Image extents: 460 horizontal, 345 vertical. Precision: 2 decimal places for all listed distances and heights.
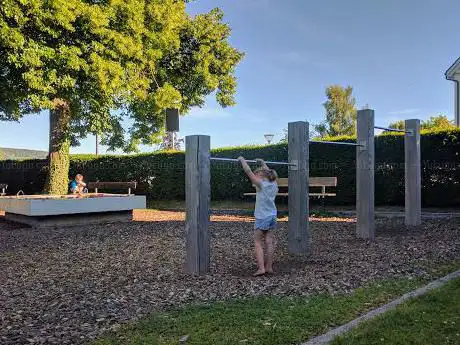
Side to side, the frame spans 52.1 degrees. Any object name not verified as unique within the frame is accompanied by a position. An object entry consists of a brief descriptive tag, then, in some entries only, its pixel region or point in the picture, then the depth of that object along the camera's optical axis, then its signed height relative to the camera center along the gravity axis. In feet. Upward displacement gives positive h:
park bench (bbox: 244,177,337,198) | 42.14 +0.59
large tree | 45.29 +14.43
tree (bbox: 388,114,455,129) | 114.46 +17.28
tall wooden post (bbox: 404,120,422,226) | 32.12 +1.02
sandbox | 35.58 -1.70
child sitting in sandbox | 47.85 +0.18
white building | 68.01 +16.51
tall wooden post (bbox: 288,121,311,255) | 22.93 -0.22
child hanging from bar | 18.65 -0.95
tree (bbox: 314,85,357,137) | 129.70 +20.80
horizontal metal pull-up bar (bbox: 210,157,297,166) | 18.88 +1.17
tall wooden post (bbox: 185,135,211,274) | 18.42 -0.55
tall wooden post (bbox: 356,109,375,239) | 27.12 +0.62
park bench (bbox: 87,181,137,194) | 52.90 +0.34
